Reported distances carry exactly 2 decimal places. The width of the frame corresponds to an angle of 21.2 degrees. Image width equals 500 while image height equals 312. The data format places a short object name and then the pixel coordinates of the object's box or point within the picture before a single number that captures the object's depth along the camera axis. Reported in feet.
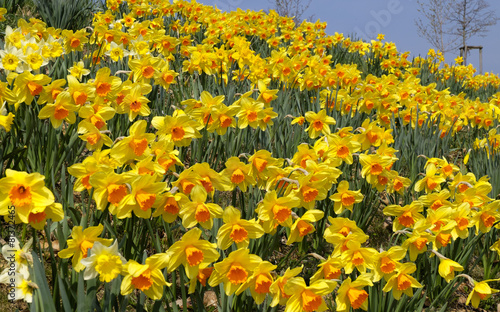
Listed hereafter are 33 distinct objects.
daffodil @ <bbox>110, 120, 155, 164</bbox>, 8.10
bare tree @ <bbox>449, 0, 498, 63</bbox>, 76.33
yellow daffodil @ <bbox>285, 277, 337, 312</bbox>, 7.61
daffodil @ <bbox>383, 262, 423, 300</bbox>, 8.10
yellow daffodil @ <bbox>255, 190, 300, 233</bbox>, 7.95
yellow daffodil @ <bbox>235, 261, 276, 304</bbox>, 7.66
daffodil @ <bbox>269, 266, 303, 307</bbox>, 7.67
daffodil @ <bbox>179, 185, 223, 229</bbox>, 7.70
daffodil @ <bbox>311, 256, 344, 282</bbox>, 7.87
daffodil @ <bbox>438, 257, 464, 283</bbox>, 8.45
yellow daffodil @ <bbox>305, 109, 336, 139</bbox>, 9.92
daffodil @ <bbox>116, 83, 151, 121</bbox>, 9.12
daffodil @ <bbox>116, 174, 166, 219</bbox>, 7.61
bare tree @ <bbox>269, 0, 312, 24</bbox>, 75.49
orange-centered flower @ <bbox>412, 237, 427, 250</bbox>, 8.39
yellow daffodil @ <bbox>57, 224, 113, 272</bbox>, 7.63
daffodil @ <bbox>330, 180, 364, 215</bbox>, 8.78
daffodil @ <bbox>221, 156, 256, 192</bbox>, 8.22
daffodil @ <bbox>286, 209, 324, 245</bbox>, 8.03
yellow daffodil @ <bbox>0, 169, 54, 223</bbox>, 7.42
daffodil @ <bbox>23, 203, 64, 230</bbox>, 7.55
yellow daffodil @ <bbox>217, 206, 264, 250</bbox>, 7.76
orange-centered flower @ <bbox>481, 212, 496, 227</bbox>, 8.97
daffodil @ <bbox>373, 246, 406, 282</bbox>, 8.09
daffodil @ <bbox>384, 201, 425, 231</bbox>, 8.85
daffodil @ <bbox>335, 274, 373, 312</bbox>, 7.85
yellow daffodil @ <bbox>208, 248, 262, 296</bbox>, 7.64
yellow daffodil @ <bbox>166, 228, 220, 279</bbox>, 7.61
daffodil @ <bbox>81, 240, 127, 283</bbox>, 7.49
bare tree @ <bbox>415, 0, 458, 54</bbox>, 77.66
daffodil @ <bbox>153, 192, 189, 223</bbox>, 7.75
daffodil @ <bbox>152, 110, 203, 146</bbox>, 8.53
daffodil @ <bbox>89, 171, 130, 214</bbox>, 7.67
